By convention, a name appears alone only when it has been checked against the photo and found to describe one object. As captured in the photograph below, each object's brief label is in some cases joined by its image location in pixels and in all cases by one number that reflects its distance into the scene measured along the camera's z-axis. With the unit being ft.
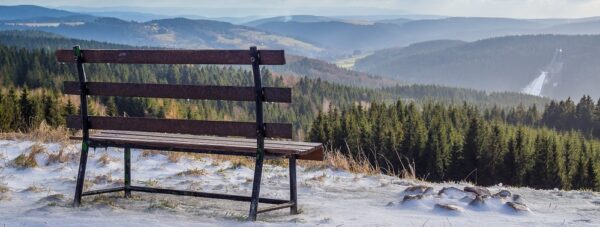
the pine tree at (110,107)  155.15
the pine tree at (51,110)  146.92
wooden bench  17.97
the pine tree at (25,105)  143.54
